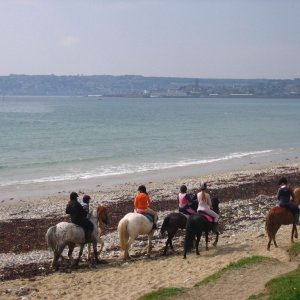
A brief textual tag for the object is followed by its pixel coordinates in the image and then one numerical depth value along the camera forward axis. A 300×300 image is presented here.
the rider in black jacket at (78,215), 16.45
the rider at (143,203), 17.92
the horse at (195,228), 17.12
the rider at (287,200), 17.45
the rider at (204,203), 17.42
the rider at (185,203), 18.17
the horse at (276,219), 17.20
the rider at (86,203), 16.81
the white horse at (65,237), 16.30
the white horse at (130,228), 17.23
